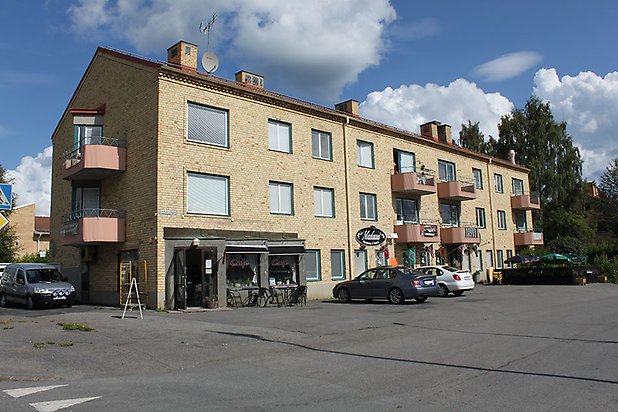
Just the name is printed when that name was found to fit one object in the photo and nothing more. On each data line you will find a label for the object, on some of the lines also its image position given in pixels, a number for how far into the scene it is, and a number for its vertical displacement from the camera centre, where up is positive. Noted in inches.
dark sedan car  845.9 -28.3
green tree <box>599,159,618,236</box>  2025.1 +237.1
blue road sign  519.9 +80.1
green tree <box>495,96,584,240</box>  2124.8 +422.2
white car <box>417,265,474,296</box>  1014.4 -24.6
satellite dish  966.4 +374.7
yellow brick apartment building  831.1 +153.2
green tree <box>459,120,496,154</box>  2258.9 +524.5
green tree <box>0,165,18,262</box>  1761.8 +115.5
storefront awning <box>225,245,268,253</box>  850.8 +36.8
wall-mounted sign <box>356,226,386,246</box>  1091.9 +65.0
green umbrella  1472.7 +12.6
